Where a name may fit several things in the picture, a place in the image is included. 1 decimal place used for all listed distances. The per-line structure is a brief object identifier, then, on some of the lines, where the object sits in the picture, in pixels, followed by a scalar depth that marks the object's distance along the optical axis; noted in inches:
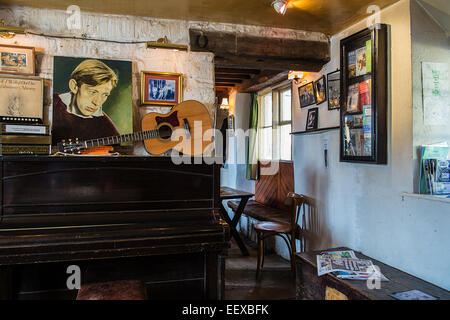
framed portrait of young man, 95.5
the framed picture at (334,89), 119.3
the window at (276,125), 177.4
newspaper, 83.5
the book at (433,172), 87.8
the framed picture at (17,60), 92.0
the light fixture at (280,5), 90.4
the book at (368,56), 100.3
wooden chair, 131.6
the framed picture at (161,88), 102.2
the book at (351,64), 107.5
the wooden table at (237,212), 165.9
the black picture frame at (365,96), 97.4
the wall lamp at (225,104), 237.6
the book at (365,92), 100.8
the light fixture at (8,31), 90.4
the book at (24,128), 78.6
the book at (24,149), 78.0
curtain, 207.5
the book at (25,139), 78.2
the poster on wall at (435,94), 91.8
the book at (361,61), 103.0
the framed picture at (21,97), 91.4
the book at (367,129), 99.9
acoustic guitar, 94.9
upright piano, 72.3
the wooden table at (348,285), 75.8
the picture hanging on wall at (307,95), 137.1
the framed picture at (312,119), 134.0
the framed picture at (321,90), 128.3
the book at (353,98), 105.9
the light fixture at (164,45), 101.8
